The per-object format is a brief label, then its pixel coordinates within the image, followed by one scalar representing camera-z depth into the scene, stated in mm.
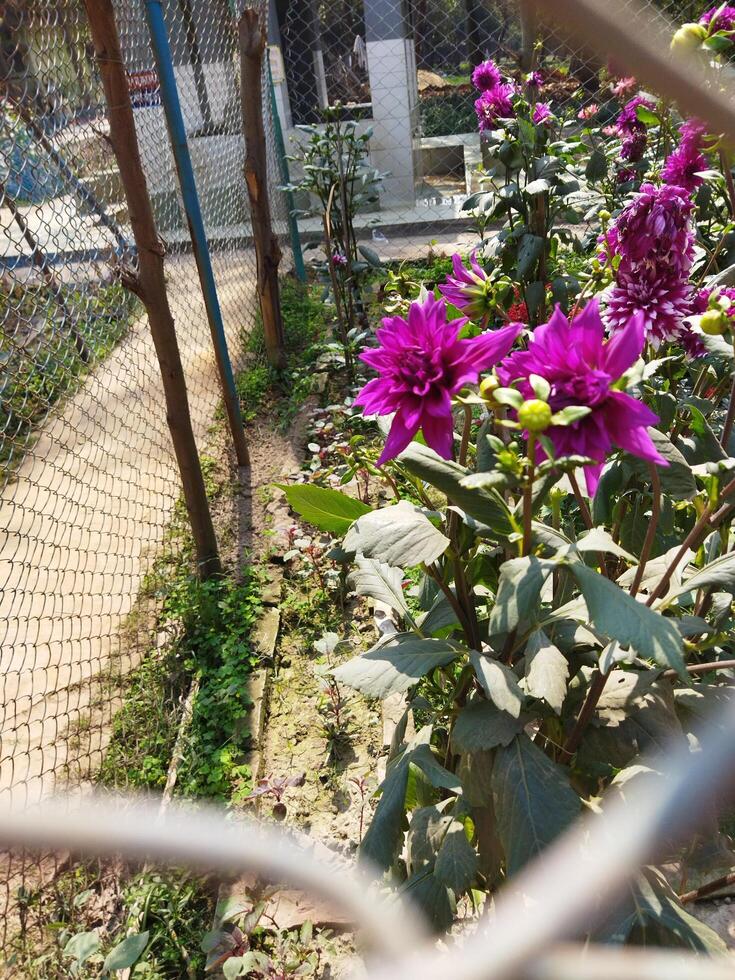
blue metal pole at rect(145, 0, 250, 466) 2994
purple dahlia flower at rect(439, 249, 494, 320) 1286
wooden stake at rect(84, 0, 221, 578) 2340
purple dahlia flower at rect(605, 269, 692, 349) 1229
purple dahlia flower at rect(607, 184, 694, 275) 1229
